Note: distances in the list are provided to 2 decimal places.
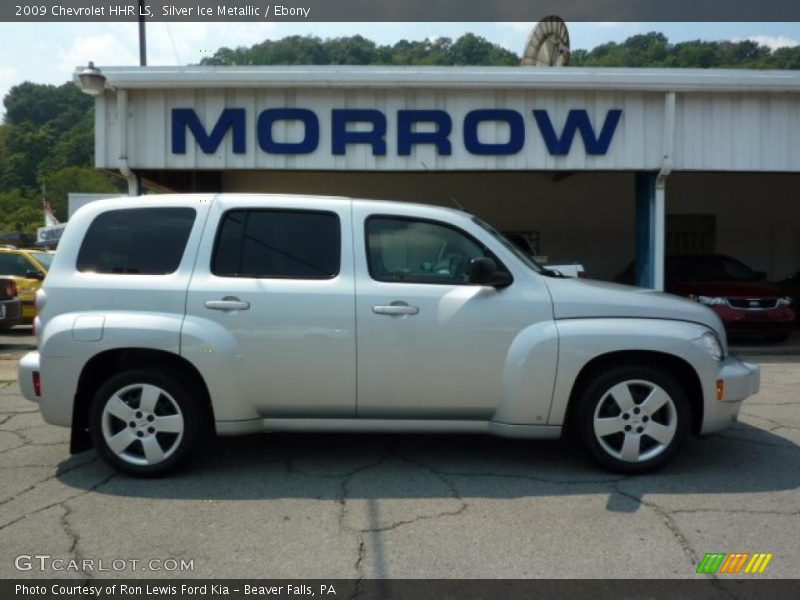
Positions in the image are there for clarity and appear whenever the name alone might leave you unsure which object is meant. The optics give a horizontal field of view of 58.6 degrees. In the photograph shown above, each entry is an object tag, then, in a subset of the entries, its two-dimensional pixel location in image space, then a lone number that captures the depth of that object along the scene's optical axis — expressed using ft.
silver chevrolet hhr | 14.75
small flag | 104.01
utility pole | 51.47
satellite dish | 44.29
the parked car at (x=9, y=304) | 34.37
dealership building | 35.53
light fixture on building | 32.37
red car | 37.99
